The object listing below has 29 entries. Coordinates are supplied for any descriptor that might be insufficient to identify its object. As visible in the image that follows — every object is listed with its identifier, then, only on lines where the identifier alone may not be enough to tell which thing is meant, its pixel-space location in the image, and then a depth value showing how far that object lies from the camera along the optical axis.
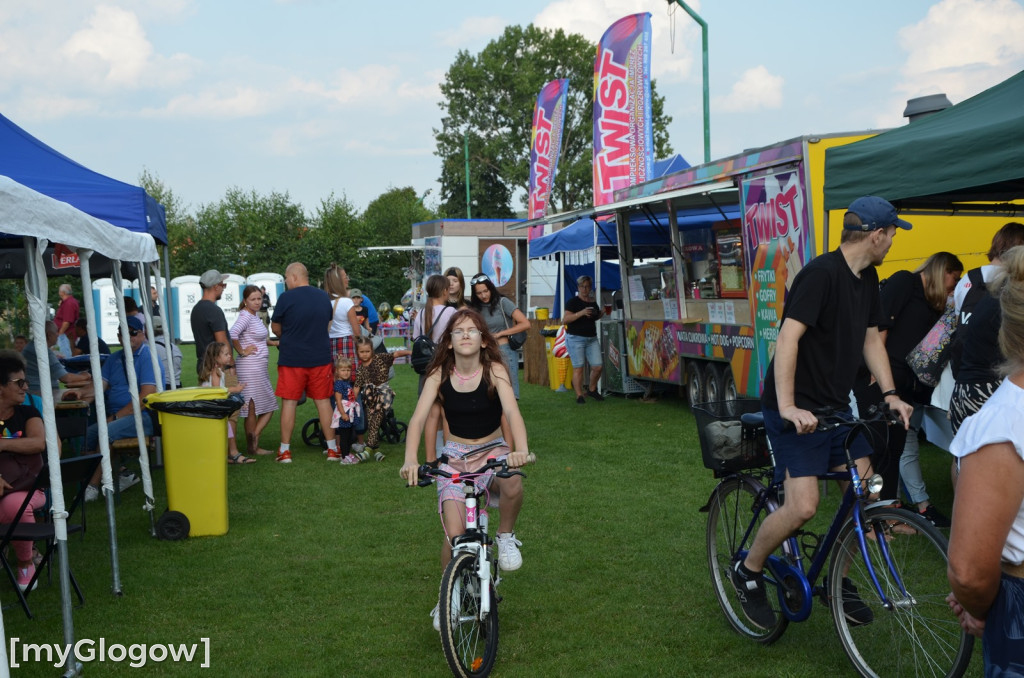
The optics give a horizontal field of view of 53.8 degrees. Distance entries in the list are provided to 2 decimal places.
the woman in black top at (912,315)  6.45
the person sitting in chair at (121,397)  8.33
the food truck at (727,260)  9.43
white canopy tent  4.16
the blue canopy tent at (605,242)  13.26
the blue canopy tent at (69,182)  7.60
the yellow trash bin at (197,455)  6.89
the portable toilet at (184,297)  35.59
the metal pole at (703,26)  21.30
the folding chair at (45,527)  5.12
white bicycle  4.09
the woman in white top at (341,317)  10.41
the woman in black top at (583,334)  14.44
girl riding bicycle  4.68
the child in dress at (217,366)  9.44
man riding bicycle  3.93
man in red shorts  9.90
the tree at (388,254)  45.09
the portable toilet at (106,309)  33.41
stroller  10.96
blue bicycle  3.53
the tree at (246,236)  43.85
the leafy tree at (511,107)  60.41
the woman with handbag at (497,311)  9.57
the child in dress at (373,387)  10.22
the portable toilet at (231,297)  35.72
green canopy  5.55
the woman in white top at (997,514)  1.95
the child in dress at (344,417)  10.05
